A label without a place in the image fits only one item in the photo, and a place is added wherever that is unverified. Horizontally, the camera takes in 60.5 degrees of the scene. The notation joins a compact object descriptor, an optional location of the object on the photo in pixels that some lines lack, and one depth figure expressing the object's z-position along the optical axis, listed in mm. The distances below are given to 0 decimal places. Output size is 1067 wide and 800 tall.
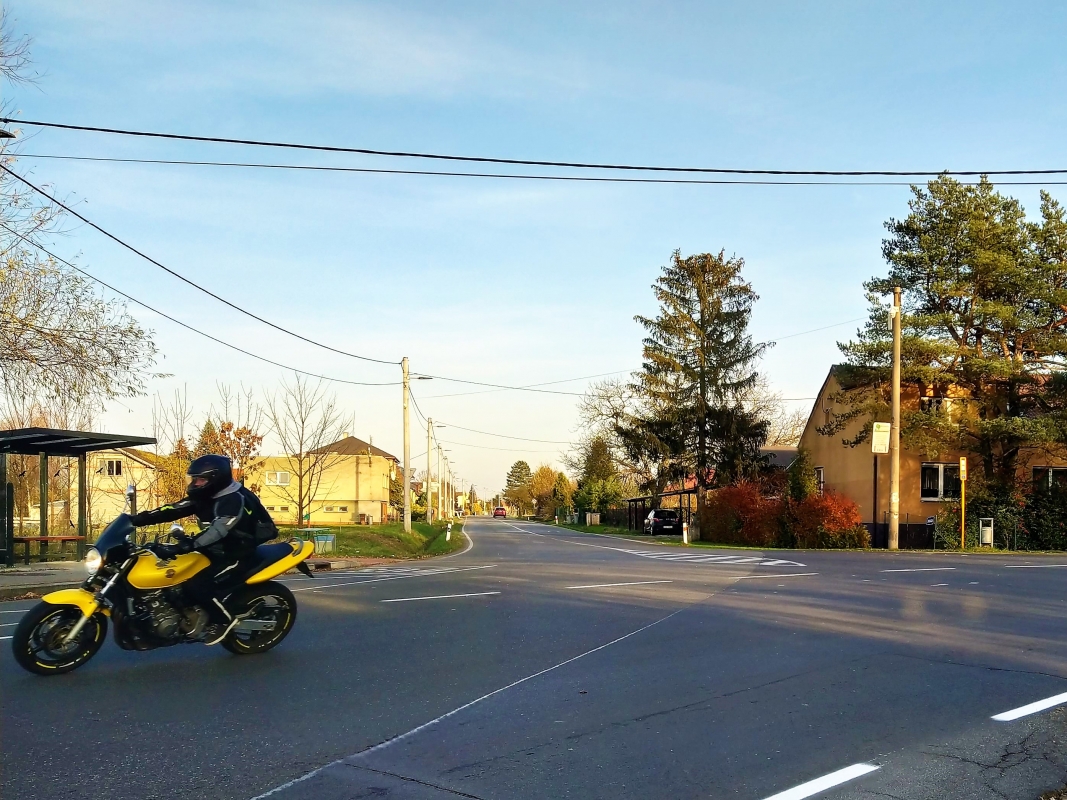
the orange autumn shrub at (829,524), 33250
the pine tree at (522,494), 159125
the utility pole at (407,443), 39447
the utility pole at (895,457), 30703
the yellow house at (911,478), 37562
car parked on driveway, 53344
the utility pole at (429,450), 67438
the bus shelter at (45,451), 19203
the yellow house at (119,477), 34697
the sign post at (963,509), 30103
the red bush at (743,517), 36094
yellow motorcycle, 7594
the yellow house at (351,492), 68312
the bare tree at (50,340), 20594
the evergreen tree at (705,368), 50750
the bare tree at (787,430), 89688
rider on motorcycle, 8141
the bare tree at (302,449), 37028
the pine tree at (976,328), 34688
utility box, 31917
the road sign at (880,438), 31969
